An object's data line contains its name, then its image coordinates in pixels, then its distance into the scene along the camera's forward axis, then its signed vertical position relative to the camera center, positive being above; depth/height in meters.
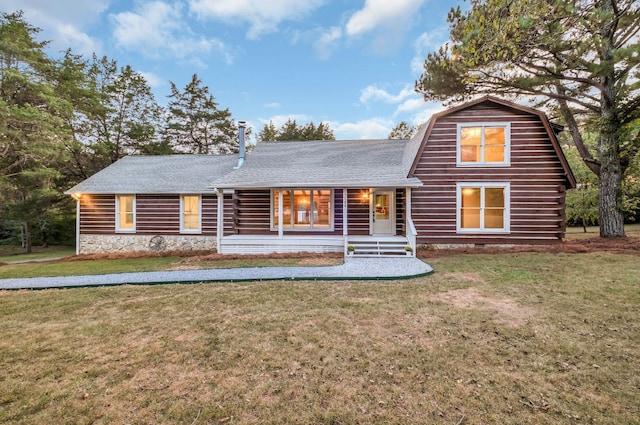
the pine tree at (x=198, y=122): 26.83 +8.88
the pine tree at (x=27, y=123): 13.27 +4.32
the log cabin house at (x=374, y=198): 11.09 +0.60
